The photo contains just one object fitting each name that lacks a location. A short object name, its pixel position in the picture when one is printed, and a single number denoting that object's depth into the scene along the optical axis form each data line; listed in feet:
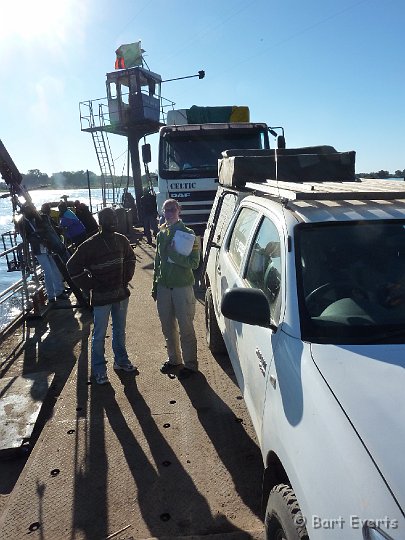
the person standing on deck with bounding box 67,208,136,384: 13.59
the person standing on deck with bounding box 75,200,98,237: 26.84
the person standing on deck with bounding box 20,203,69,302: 23.34
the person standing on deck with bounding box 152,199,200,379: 13.78
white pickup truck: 4.41
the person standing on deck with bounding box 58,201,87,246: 25.73
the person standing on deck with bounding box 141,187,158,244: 42.93
